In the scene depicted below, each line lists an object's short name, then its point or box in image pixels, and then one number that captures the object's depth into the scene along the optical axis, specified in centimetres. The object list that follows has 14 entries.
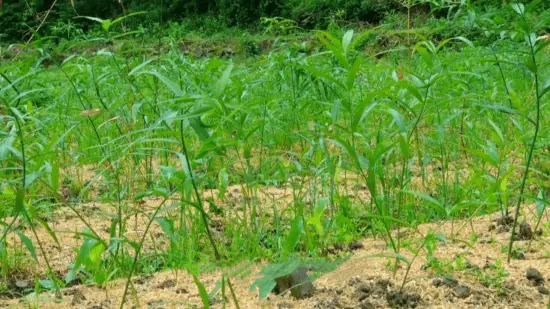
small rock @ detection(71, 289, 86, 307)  224
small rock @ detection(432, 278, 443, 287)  208
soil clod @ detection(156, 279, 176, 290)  238
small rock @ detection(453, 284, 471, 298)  203
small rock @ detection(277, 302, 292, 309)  202
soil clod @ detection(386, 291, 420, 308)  201
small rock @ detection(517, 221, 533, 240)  255
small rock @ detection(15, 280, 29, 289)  277
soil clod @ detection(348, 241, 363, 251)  265
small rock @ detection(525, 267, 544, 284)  212
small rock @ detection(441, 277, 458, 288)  207
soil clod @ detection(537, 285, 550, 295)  207
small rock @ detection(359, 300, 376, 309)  199
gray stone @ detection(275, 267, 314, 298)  204
